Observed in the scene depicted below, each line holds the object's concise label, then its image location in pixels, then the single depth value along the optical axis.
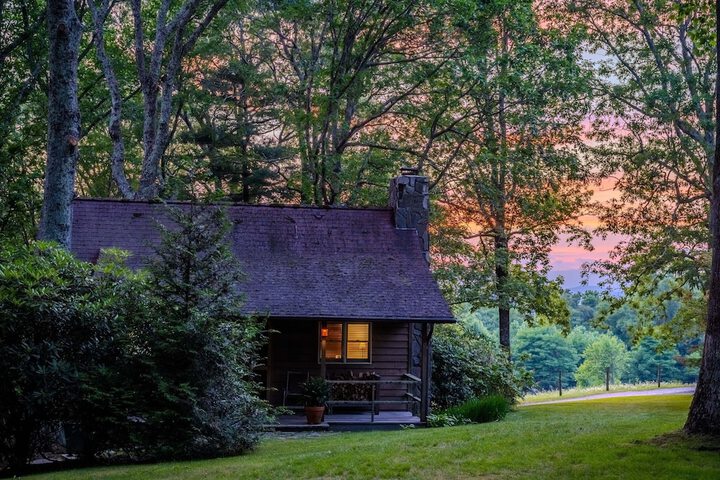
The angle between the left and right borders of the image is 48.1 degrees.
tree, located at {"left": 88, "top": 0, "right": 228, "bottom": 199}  24.17
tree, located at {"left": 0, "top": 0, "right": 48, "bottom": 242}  22.55
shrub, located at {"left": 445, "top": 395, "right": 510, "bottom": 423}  18.42
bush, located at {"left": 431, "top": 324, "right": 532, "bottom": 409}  22.38
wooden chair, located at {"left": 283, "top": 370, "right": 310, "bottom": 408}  19.83
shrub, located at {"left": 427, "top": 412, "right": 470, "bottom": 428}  17.89
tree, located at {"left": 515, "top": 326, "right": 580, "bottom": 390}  79.38
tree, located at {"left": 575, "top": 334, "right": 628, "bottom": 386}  79.31
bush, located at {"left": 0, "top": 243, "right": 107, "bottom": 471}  12.00
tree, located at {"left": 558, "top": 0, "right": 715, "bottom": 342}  27.47
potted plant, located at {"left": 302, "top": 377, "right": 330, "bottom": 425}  17.94
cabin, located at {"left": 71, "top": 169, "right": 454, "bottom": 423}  18.61
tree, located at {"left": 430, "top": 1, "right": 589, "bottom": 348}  25.23
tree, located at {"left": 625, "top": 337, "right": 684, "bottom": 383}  73.94
